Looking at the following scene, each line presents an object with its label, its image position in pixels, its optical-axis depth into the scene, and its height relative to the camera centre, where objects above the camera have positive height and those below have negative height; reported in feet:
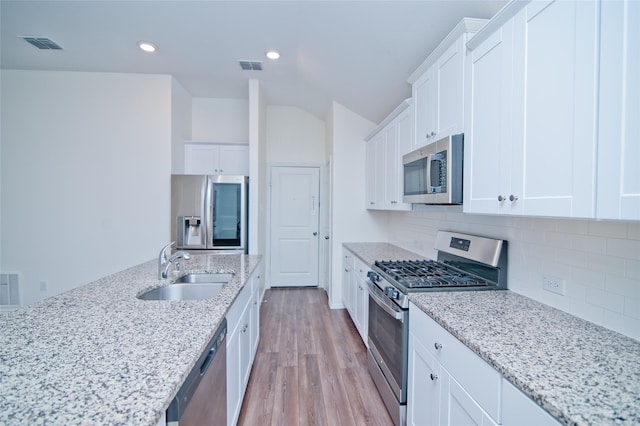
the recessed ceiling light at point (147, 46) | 9.30 +5.27
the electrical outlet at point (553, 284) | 4.56 -1.20
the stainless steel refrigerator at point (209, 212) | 11.35 -0.20
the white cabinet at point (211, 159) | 13.12 +2.18
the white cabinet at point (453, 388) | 2.99 -2.27
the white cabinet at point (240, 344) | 5.08 -2.89
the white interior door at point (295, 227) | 15.74 -1.05
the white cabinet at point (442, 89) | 5.32 +2.57
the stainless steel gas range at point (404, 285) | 5.67 -1.55
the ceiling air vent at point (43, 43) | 9.18 +5.32
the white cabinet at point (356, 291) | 8.95 -2.94
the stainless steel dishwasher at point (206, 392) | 2.86 -2.15
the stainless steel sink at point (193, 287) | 5.98 -1.76
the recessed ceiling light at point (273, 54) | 9.84 +5.31
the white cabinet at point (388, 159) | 8.21 +1.71
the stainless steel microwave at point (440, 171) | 5.40 +0.76
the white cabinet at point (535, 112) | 3.12 +1.29
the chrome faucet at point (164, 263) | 6.16 -1.23
